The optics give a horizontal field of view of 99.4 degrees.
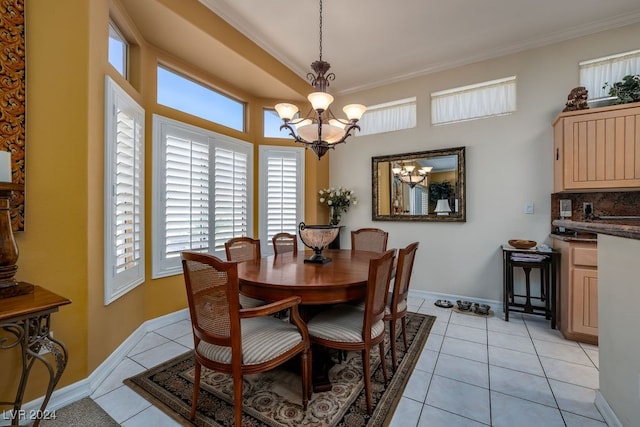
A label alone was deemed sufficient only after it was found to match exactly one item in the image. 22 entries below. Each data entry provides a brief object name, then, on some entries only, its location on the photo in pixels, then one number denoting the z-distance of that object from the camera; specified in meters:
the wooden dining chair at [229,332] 1.39
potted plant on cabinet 2.66
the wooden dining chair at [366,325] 1.65
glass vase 4.47
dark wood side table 2.93
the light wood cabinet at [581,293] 2.51
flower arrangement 4.37
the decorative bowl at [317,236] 2.23
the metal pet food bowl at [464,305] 3.39
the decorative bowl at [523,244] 3.09
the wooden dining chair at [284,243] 3.20
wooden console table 1.24
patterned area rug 1.61
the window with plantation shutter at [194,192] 2.94
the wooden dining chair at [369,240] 3.23
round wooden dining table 1.67
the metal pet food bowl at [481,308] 3.27
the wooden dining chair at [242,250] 2.58
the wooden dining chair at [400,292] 1.97
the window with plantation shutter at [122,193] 2.09
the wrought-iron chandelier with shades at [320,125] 2.51
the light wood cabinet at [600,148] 2.56
